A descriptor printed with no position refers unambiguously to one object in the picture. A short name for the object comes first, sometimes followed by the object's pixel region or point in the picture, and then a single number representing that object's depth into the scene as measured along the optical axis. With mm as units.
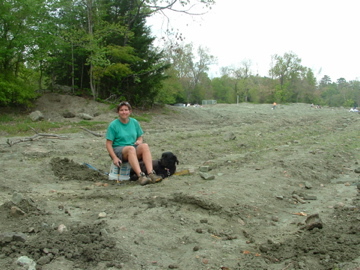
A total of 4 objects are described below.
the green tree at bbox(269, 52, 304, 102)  68875
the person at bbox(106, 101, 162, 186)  5852
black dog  6098
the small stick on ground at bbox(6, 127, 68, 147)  8383
